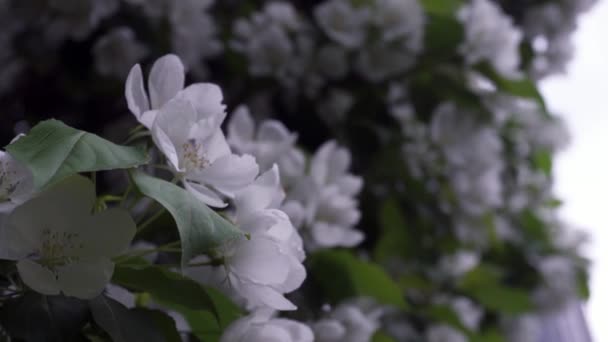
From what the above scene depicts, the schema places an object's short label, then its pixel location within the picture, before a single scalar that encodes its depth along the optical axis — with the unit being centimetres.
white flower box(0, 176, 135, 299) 69
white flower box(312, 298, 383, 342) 86
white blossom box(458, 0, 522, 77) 135
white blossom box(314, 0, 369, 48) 132
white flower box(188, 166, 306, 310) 72
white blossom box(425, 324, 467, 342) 157
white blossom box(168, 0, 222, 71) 119
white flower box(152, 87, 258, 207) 72
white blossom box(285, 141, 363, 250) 91
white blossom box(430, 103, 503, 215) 145
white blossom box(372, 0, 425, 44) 130
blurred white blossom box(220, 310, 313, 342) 73
